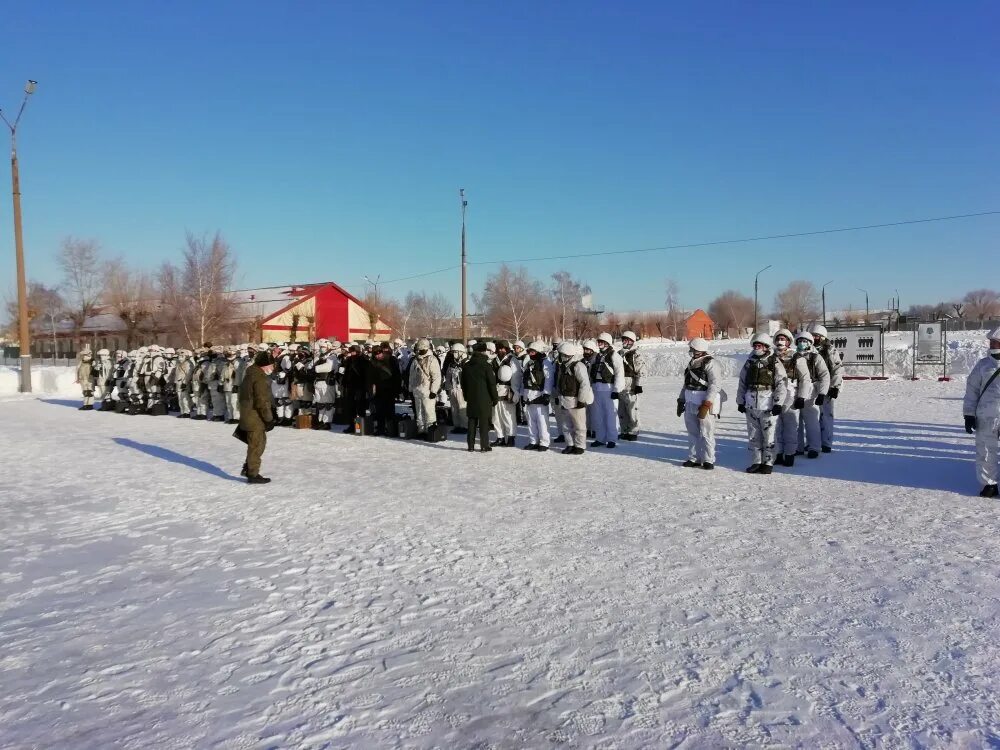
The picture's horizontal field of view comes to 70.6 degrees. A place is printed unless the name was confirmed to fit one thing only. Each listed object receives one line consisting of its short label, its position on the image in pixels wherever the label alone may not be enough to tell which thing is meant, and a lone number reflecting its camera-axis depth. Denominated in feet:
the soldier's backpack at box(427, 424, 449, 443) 43.78
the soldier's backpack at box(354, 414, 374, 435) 47.98
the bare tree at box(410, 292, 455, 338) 303.68
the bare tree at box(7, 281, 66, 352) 224.12
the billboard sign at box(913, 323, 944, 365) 90.17
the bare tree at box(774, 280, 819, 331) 329.31
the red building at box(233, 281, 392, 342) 205.36
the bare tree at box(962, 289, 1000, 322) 350.62
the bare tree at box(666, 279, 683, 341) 317.07
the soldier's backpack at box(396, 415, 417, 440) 45.50
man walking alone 31.63
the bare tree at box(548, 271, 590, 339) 251.19
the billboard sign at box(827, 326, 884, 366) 87.10
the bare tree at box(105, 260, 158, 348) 170.30
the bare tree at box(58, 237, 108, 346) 175.63
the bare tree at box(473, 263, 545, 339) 235.81
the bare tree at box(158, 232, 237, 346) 153.69
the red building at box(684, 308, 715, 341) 358.64
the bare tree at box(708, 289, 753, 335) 346.13
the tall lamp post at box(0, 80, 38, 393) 87.81
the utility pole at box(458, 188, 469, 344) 115.08
